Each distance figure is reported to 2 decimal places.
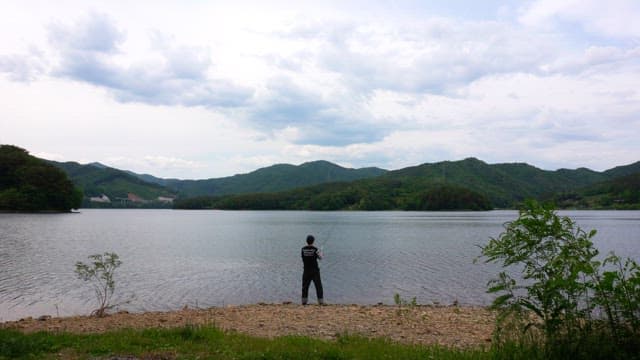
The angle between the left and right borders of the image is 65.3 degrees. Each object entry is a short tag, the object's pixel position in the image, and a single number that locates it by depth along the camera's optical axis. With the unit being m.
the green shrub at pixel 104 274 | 18.67
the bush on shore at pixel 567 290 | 7.95
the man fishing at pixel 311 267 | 20.61
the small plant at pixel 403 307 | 18.62
